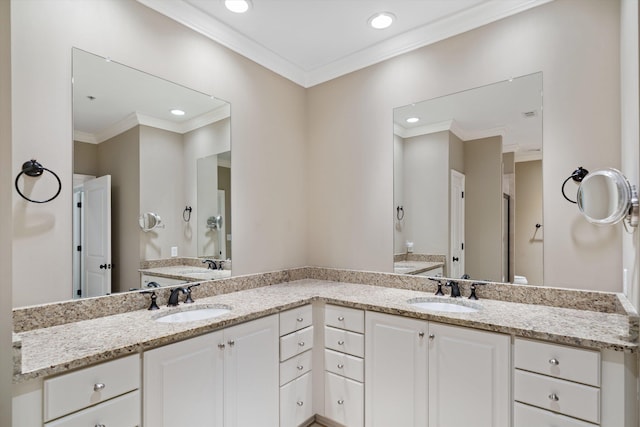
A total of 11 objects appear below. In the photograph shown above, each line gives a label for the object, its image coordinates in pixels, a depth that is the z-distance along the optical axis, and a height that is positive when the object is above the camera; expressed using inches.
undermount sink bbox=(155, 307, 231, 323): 76.3 -24.0
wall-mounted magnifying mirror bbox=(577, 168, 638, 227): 54.2 +2.6
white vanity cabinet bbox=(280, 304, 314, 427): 81.2 -38.9
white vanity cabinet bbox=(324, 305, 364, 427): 82.0 -38.7
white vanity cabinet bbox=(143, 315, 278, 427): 57.4 -32.6
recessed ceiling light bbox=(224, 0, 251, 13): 81.7 +52.1
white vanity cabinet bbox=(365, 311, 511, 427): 63.4 -34.1
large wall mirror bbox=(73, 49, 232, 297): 68.0 +9.5
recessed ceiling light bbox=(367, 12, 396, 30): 87.2 +52.1
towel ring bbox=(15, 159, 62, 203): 59.1 +7.9
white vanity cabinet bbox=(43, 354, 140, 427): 46.0 -27.1
